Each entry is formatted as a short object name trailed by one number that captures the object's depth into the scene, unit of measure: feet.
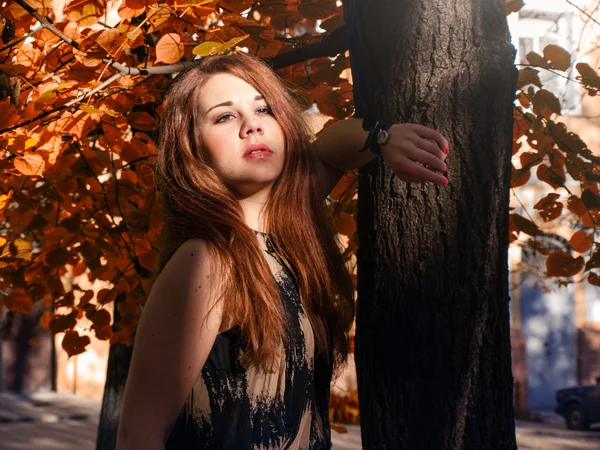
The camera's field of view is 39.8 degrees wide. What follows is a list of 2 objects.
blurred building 58.85
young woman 6.53
